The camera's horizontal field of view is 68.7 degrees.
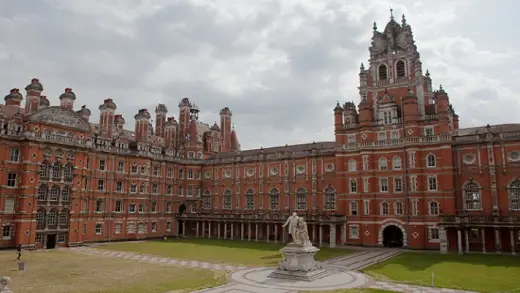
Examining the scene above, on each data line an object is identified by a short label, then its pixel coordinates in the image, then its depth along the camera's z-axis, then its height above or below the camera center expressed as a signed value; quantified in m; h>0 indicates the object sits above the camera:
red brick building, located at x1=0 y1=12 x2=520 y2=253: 44.72 +3.76
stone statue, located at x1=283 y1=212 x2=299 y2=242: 29.15 -1.32
